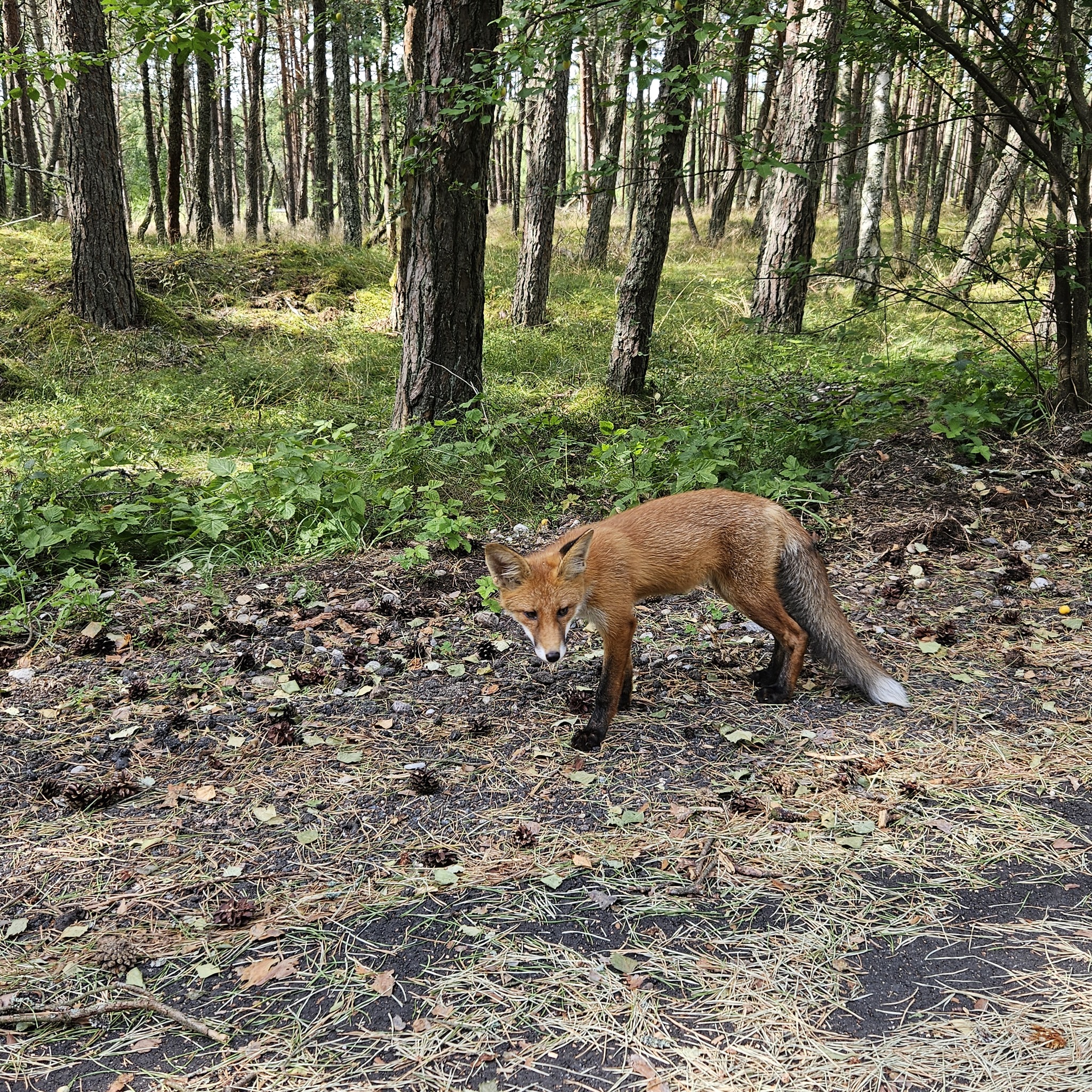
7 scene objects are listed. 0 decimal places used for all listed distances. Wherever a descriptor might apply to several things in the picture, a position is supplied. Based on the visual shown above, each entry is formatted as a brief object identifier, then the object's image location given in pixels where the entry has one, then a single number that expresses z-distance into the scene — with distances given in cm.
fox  359
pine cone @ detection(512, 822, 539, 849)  297
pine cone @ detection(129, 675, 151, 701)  397
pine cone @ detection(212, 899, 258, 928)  261
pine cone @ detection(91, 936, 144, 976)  244
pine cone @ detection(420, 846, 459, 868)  287
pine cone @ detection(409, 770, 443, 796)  328
